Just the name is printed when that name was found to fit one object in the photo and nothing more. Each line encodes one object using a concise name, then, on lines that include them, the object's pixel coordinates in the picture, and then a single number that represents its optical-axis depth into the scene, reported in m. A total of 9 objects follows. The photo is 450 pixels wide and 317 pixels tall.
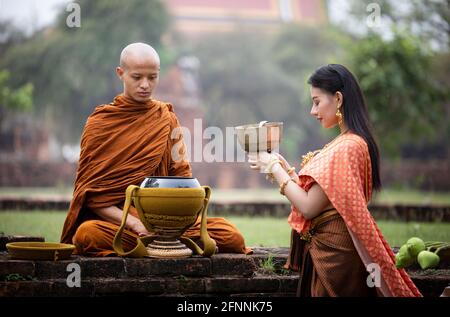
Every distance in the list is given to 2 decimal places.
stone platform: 8.24
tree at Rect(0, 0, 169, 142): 54.50
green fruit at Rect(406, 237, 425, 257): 9.42
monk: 9.55
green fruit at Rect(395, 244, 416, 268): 9.17
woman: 7.76
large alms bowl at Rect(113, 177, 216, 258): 8.51
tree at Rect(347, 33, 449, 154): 32.19
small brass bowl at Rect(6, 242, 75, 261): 8.41
